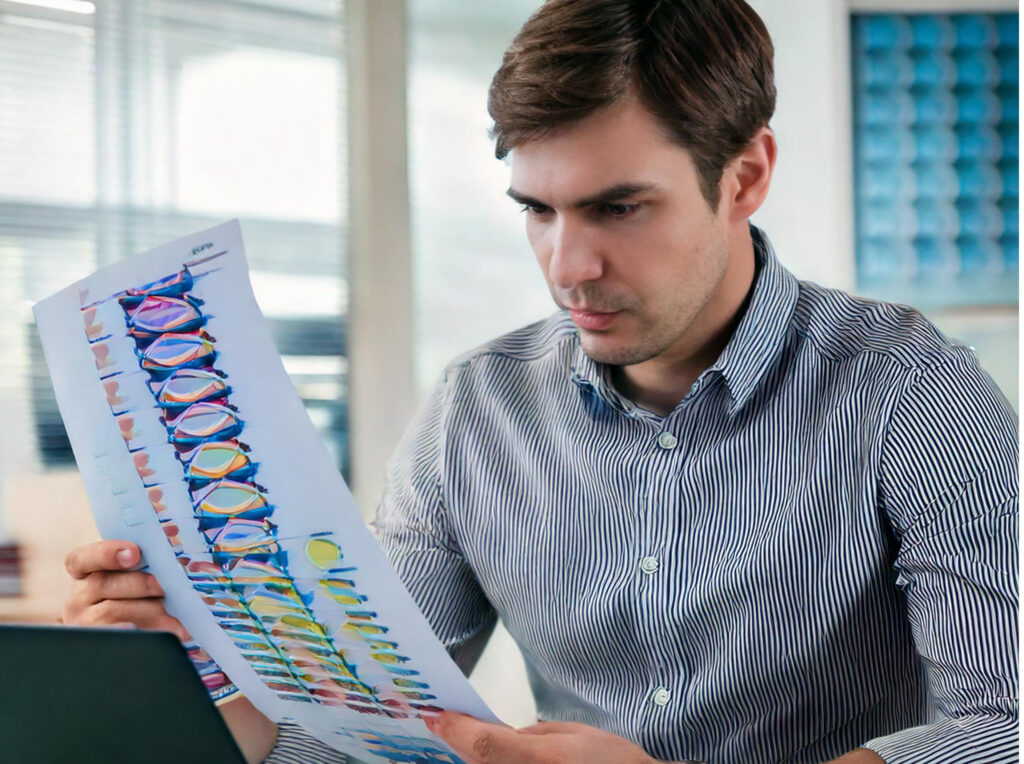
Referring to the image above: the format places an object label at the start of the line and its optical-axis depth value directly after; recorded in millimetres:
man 972
